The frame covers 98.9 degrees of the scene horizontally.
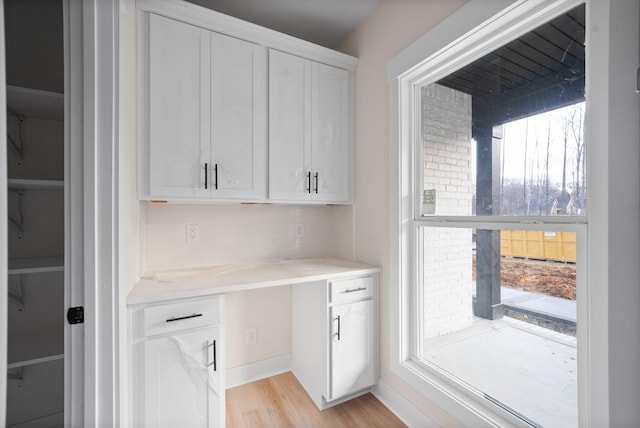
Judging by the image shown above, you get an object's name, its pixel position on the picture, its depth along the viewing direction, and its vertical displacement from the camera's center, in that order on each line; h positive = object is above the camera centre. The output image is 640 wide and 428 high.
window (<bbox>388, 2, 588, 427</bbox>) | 1.11 -0.04
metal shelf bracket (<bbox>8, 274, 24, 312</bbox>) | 1.24 -0.36
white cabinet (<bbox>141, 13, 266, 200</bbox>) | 1.52 +0.59
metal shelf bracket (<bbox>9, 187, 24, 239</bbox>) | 1.25 -0.03
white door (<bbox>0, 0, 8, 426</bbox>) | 0.82 +0.00
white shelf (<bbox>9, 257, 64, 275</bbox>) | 1.05 -0.21
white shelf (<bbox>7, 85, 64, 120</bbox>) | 1.07 +0.47
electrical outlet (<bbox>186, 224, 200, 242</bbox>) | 1.90 -0.14
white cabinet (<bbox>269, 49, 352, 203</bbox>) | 1.84 +0.59
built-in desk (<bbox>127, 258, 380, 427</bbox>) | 1.28 -0.67
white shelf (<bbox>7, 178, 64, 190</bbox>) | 1.02 +0.12
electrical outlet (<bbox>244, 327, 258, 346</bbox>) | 2.09 -0.95
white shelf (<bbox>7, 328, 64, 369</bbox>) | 1.09 -0.58
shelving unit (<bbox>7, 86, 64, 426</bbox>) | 1.24 -0.20
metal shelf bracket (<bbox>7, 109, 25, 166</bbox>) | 1.25 +0.34
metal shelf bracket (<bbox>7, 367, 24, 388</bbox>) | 1.24 -0.74
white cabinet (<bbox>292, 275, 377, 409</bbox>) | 1.72 -0.83
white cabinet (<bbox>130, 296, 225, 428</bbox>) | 1.26 -0.73
